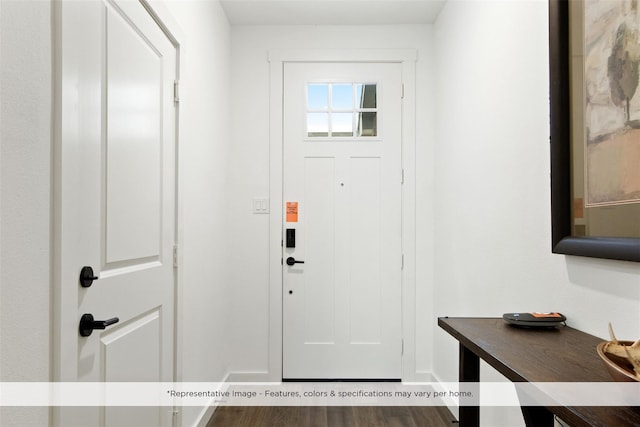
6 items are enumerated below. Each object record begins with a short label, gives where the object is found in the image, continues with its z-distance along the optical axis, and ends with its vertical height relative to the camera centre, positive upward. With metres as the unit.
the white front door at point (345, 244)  3.12 -0.21
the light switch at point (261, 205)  3.11 +0.09
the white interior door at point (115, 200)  1.12 +0.06
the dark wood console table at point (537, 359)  0.74 -0.36
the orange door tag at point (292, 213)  3.13 +0.03
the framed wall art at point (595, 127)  1.12 +0.28
